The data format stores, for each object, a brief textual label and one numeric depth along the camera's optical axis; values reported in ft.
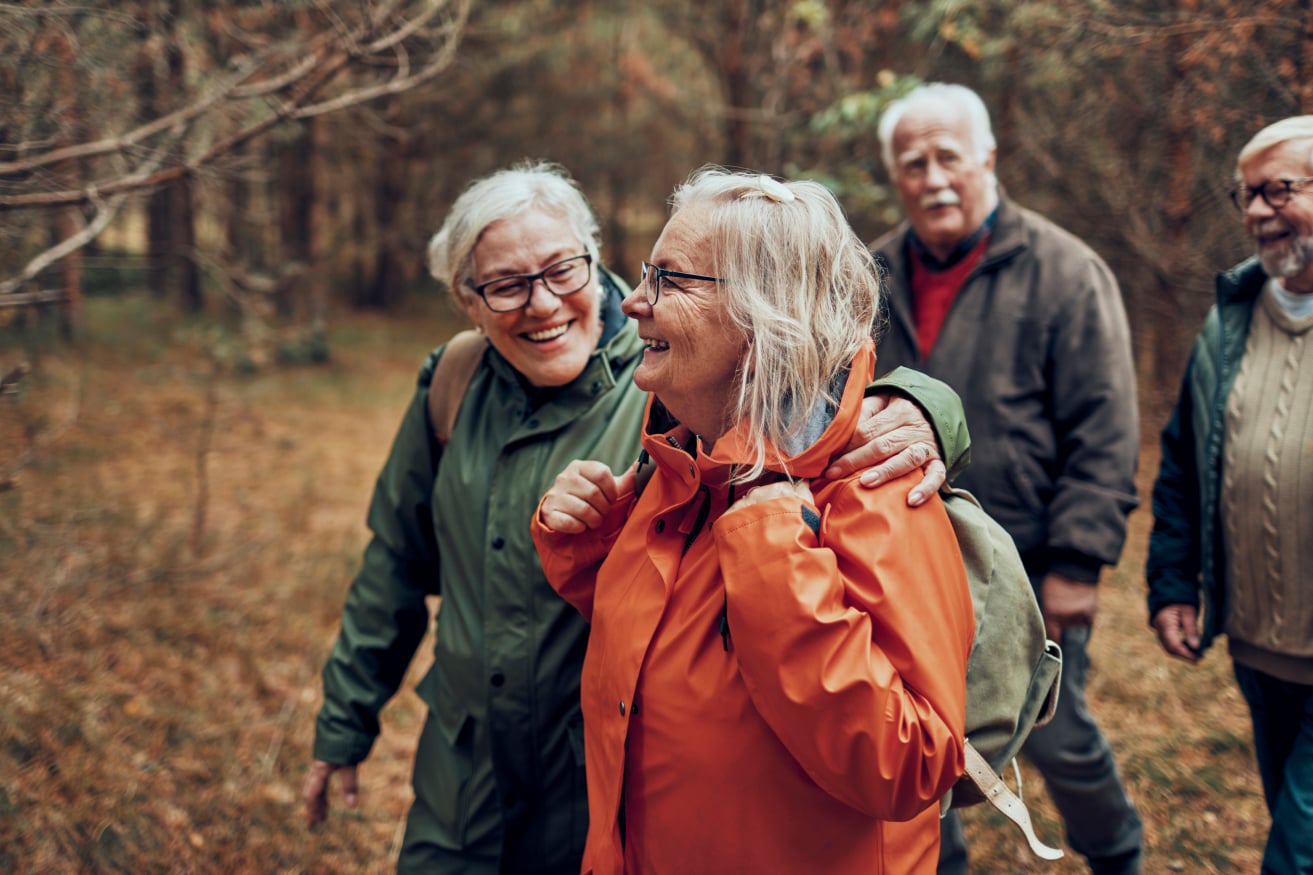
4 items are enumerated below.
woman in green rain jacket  7.13
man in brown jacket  9.52
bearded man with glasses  7.51
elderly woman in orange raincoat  4.58
